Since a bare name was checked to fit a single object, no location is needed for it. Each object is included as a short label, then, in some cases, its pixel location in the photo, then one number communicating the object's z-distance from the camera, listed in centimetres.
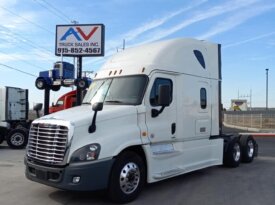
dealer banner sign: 1363
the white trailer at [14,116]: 1006
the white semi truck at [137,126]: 412
